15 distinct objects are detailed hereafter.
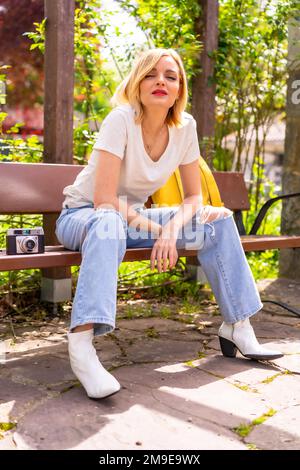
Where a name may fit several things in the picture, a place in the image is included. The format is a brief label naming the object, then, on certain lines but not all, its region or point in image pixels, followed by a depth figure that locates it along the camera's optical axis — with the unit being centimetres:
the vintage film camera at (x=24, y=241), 262
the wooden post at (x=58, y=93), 345
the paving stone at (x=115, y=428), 191
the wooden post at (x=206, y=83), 430
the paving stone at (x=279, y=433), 196
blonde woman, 261
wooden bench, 255
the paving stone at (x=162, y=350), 287
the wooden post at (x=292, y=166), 468
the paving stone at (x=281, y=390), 235
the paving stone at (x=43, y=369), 253
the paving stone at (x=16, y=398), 215
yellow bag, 354
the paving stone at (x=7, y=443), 189
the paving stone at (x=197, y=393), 220
